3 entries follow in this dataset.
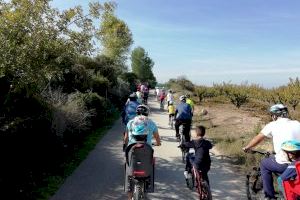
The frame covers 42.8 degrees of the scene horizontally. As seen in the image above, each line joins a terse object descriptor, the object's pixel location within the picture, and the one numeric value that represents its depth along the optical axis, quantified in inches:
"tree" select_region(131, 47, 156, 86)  3442.4
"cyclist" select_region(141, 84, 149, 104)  1151.0
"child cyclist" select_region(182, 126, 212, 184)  299.0
